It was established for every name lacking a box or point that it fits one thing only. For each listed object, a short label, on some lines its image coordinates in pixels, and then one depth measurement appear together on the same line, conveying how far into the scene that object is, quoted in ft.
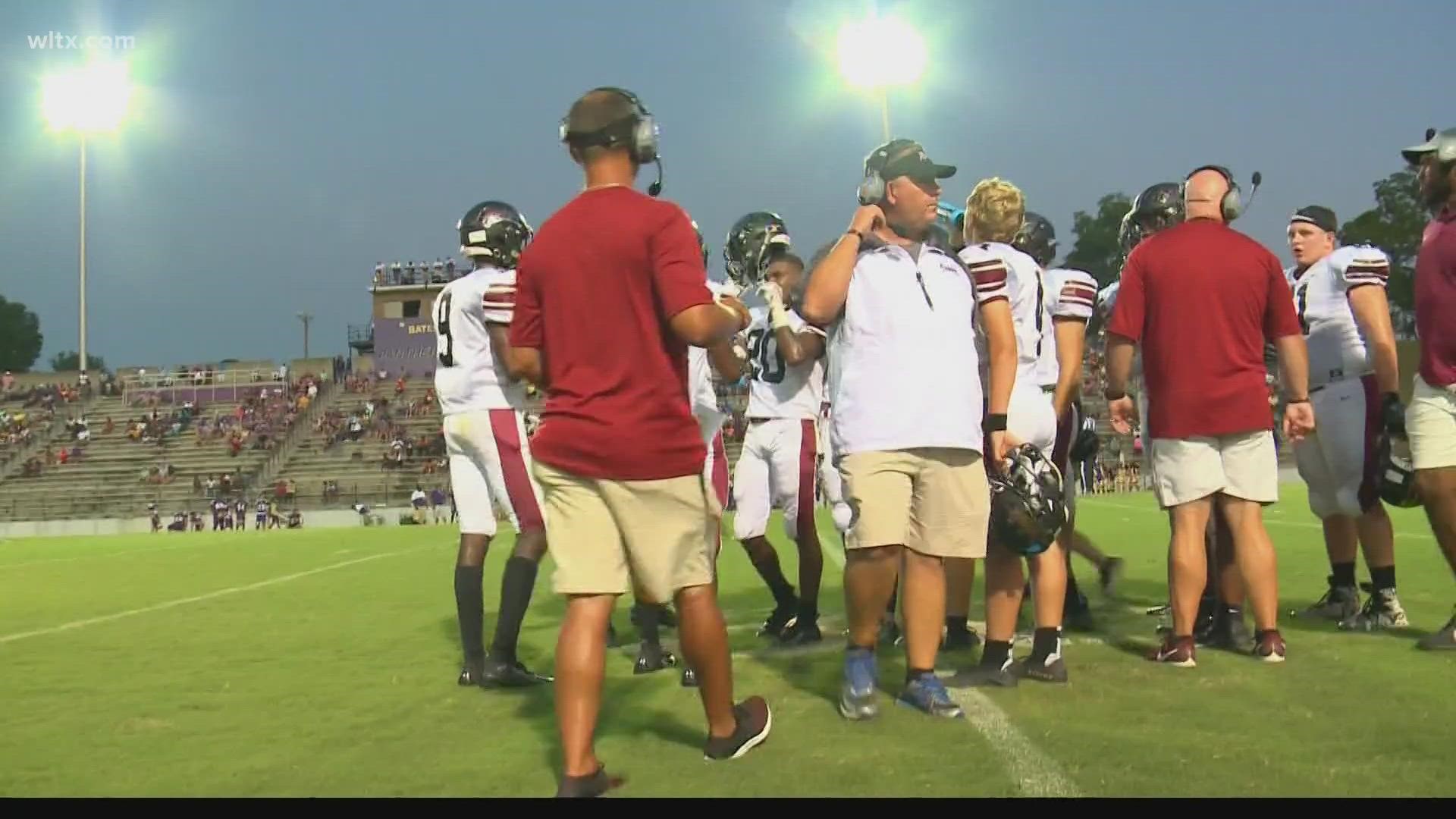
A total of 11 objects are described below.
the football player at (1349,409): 20.06
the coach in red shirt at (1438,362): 18.21
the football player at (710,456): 19.36
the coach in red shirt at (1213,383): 17.76
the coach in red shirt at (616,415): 12.14
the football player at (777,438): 21.57
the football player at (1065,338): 18.33
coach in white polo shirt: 14.87
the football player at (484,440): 18.43
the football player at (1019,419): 16.85
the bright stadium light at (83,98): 142.72
